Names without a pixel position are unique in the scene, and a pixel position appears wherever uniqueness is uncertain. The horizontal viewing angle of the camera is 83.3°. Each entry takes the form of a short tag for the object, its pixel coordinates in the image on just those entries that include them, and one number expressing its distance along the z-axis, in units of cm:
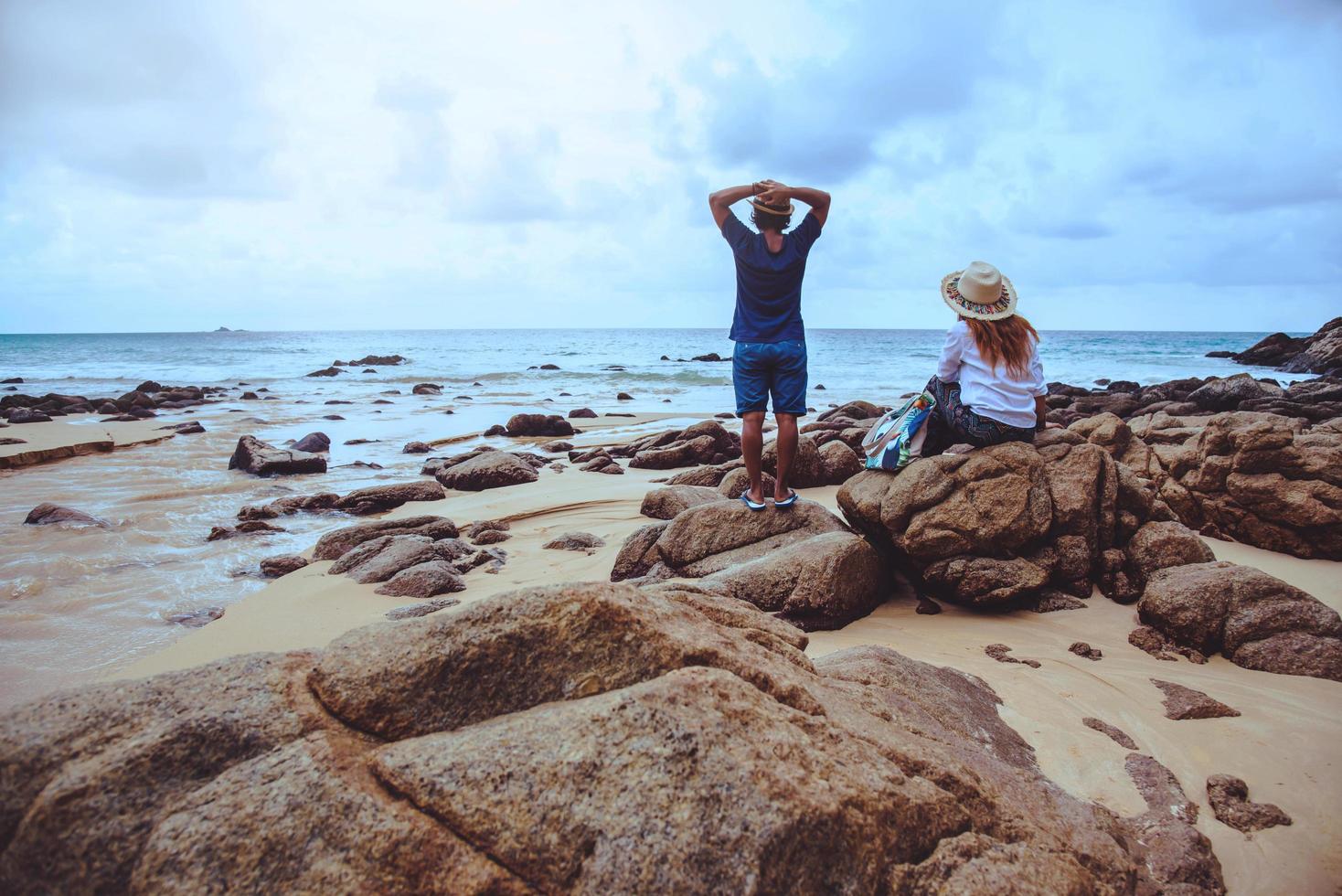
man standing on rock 554
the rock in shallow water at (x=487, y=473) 978
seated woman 536
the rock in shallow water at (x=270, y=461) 1080
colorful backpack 563
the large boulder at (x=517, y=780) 154
